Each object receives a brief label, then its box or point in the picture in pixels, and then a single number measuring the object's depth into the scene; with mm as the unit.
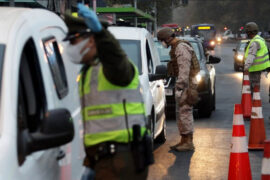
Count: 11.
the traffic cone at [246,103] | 19308
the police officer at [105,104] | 5700
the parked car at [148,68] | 13498
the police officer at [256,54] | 19794
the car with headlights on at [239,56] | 47585
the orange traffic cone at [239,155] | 9891
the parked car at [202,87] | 19937
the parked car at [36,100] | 5136
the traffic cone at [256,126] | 13955
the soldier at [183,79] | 14304
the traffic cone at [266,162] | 7679
